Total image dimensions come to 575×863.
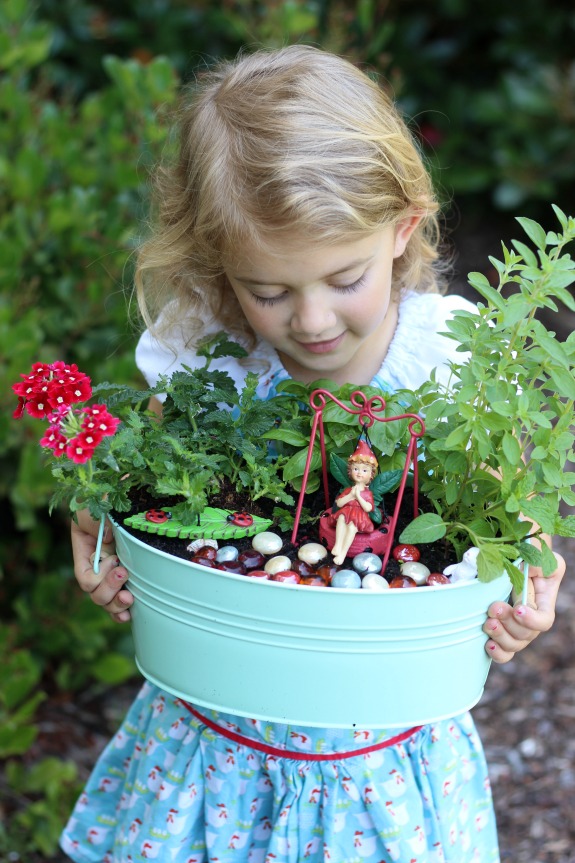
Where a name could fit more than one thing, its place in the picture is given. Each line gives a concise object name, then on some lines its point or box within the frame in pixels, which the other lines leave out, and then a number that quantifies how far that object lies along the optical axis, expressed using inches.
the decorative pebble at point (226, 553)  53.6
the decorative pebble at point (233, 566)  52.8
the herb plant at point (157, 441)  53.3
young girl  59.9
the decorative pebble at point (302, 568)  53.4
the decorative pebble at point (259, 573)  52.4
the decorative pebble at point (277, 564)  52.9
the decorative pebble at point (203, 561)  52.8
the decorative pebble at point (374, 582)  51.1
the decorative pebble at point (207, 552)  53.7
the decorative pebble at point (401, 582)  51.4
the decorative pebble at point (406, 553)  54.4
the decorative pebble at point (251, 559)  53.5
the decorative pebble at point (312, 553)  54.2
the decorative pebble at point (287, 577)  51.4
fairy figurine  53.8
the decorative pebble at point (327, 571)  52.6
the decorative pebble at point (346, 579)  51.1
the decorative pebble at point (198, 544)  54.4
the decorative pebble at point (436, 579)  52.0
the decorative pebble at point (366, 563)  53.2
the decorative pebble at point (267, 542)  54.7
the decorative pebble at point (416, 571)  52.7
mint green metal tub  49.5
